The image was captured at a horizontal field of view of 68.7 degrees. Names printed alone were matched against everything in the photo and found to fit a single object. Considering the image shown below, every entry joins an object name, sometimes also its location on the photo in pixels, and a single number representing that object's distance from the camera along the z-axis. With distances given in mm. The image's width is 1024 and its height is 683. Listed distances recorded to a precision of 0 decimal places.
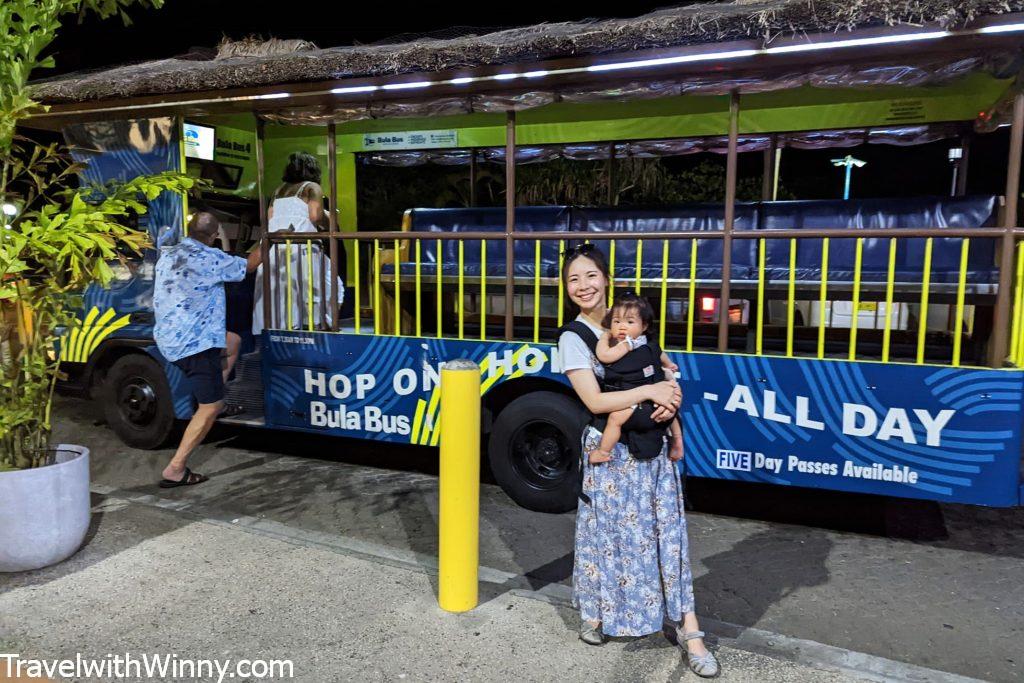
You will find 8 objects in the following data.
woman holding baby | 2842
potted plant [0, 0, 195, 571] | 3611
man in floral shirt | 4973
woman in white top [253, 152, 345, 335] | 5602
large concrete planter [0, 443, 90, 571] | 3604
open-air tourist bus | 3854
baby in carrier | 2746
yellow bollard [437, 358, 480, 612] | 3174
